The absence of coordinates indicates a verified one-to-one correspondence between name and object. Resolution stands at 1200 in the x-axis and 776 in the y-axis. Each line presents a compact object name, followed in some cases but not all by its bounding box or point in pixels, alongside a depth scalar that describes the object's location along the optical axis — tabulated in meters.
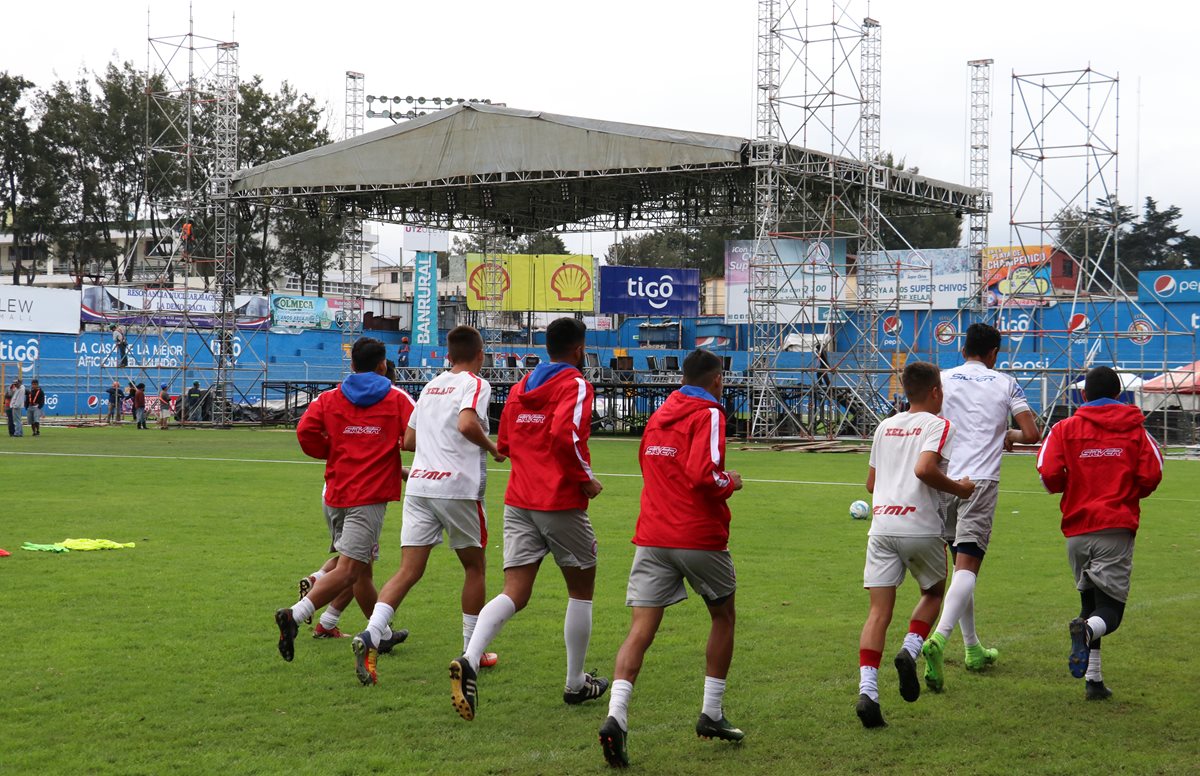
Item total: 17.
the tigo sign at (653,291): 52.38
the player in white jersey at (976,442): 7.52
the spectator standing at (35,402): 35.41
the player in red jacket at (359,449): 7.77
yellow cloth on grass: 12.48
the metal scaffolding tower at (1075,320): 35.44
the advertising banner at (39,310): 53.03
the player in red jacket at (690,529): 5.97
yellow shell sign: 54.09
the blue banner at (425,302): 56.59
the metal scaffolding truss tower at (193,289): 45.41
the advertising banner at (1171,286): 49.56
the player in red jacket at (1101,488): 6.96
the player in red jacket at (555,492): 6.61
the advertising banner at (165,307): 53.03
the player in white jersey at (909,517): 6.43
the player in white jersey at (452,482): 7.37
